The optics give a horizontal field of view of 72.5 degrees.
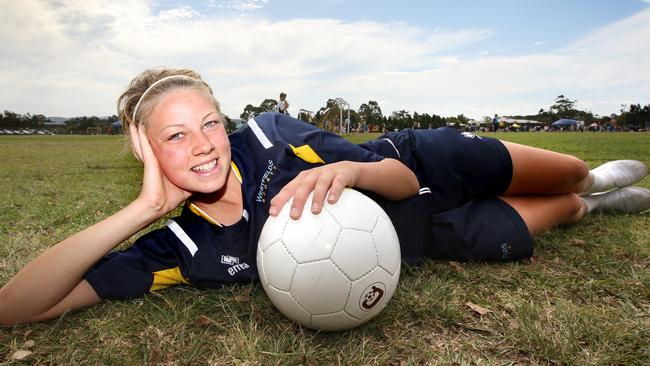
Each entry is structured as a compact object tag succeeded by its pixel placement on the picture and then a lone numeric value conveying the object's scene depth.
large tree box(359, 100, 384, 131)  119.91
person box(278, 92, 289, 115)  22.14
